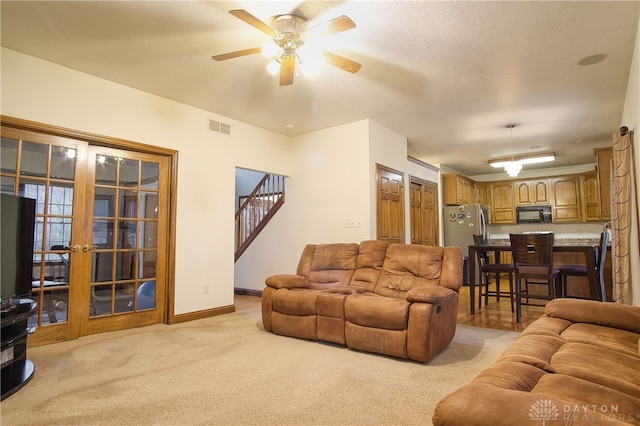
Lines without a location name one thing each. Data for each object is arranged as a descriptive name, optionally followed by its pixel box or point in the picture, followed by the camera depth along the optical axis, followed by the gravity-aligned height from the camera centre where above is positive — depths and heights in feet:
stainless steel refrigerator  24.27 +0.65
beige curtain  11.32 +0.58
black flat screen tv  7.91 -0.23
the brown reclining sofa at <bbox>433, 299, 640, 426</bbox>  3.11 -1.79
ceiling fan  8.45 +4.87
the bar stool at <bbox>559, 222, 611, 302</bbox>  13.77 -1.52
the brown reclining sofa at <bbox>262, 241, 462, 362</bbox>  9.13 -1.92
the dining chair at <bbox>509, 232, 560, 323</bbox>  12.96 -0.94
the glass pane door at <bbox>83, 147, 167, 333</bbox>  12.26 -0.04
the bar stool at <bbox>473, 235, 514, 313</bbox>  14.58 -1.53
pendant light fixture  20.81 +4.59
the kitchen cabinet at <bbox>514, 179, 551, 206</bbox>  26.84 +3.22
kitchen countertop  20.93 -0.54
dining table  13.47 -1.07
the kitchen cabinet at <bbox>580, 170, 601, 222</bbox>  24.70 +2.55
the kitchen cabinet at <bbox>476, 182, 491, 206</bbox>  29.35 +3.36
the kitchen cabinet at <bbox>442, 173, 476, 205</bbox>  25.68 +3.23
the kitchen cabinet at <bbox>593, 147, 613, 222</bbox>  15.96 +2.47
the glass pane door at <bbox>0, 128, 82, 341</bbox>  10.62 +0.96
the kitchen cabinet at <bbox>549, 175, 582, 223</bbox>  25.55 +2.51
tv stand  7.41 -2.66
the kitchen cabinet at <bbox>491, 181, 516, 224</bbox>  28.30 +2.45
